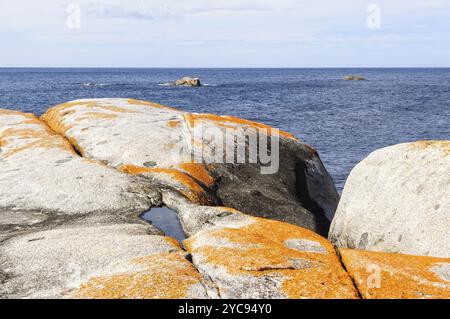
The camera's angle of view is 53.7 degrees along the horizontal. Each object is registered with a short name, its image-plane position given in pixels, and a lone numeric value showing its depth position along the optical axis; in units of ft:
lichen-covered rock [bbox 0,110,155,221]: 56.49
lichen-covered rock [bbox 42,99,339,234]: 68.39
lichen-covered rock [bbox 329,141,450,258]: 46.93
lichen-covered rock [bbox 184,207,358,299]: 32.81
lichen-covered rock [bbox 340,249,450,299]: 31.96
